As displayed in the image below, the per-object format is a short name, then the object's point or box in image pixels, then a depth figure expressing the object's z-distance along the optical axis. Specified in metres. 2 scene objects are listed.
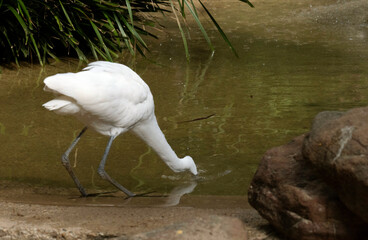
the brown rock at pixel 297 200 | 5.48
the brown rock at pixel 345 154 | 5.02
